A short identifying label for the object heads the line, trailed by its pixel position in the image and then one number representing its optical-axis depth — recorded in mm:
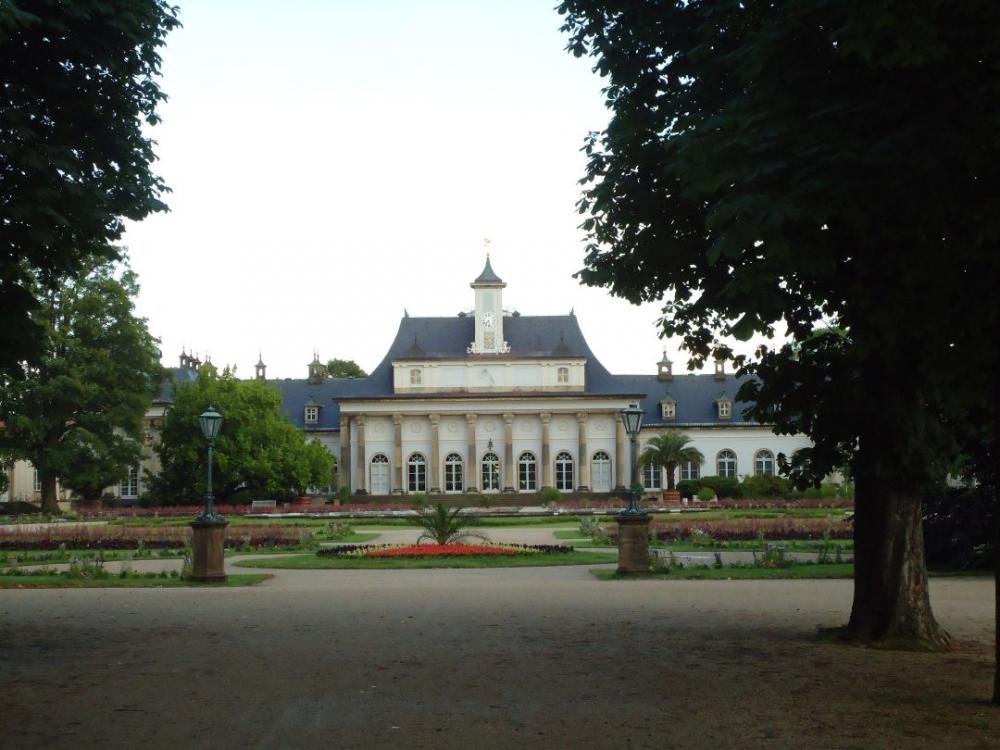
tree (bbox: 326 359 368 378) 93312
